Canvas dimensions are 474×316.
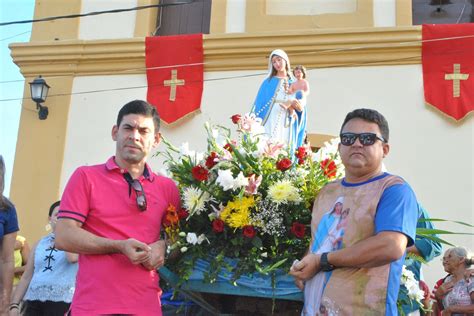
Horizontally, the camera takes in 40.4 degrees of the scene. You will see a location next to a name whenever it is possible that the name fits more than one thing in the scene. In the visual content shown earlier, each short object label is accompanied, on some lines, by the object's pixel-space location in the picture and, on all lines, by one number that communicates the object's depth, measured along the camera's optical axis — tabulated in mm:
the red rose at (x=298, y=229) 3105
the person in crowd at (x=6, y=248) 3758
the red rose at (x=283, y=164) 3229
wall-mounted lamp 9453
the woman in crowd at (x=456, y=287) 5246
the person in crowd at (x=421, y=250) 3254
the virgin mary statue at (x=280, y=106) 5246
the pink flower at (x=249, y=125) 3641
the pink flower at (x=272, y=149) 3348
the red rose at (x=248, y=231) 3043
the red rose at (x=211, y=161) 3314
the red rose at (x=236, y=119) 3757
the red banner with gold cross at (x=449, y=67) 8422
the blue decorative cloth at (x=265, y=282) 3049
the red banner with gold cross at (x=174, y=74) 9211
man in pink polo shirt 2725
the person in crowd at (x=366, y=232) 2500
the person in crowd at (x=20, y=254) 6453
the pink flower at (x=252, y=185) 3133
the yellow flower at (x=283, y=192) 3102
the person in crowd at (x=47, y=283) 4395
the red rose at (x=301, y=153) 3430
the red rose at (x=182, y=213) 3145
